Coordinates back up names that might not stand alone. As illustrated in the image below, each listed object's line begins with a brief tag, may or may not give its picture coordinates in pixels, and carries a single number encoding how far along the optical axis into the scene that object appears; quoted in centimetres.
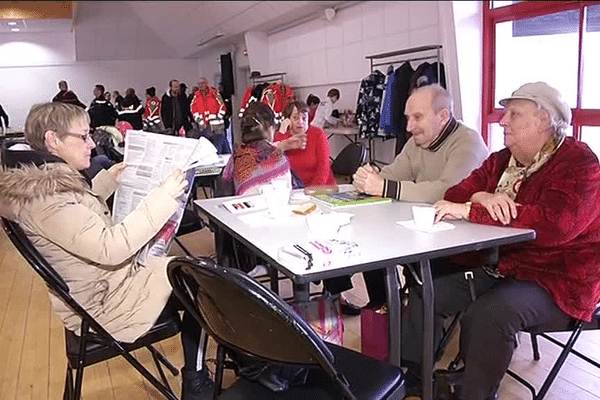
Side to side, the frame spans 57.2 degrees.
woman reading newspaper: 147
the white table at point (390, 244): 137
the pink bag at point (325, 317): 205
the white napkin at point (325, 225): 155
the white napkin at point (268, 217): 179
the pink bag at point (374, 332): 211
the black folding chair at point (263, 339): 108
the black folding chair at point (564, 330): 169
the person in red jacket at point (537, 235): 161
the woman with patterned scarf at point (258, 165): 246
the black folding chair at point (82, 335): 150
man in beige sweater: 204
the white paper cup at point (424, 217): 161
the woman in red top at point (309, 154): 302
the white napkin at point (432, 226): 163
